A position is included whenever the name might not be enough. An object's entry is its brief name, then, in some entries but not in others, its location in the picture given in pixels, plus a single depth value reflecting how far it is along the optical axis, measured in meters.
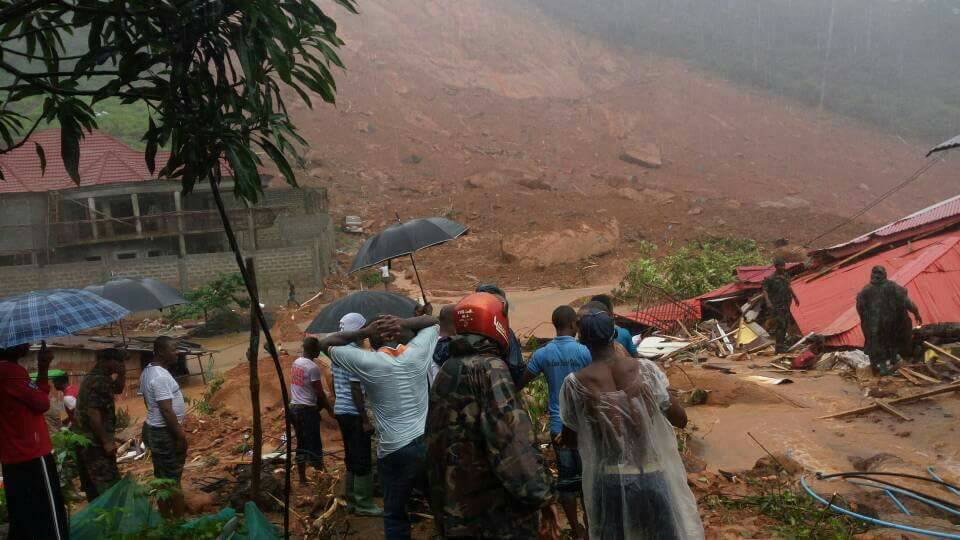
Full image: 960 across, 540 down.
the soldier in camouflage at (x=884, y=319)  9.27
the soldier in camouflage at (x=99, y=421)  5.12
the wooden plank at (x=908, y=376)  8.76
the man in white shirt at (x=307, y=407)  6.20
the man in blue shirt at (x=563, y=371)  4.30
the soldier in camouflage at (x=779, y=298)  12.02
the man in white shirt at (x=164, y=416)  5.05
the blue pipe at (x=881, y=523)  4.00
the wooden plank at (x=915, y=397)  7.71
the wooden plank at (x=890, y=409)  7.37
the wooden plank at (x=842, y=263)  14.23
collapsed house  11.16
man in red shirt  4.07
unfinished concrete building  24.17
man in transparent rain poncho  3.17
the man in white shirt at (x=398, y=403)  3.78
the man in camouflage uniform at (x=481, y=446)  2.68
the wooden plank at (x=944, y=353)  8.84
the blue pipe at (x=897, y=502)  4.81
